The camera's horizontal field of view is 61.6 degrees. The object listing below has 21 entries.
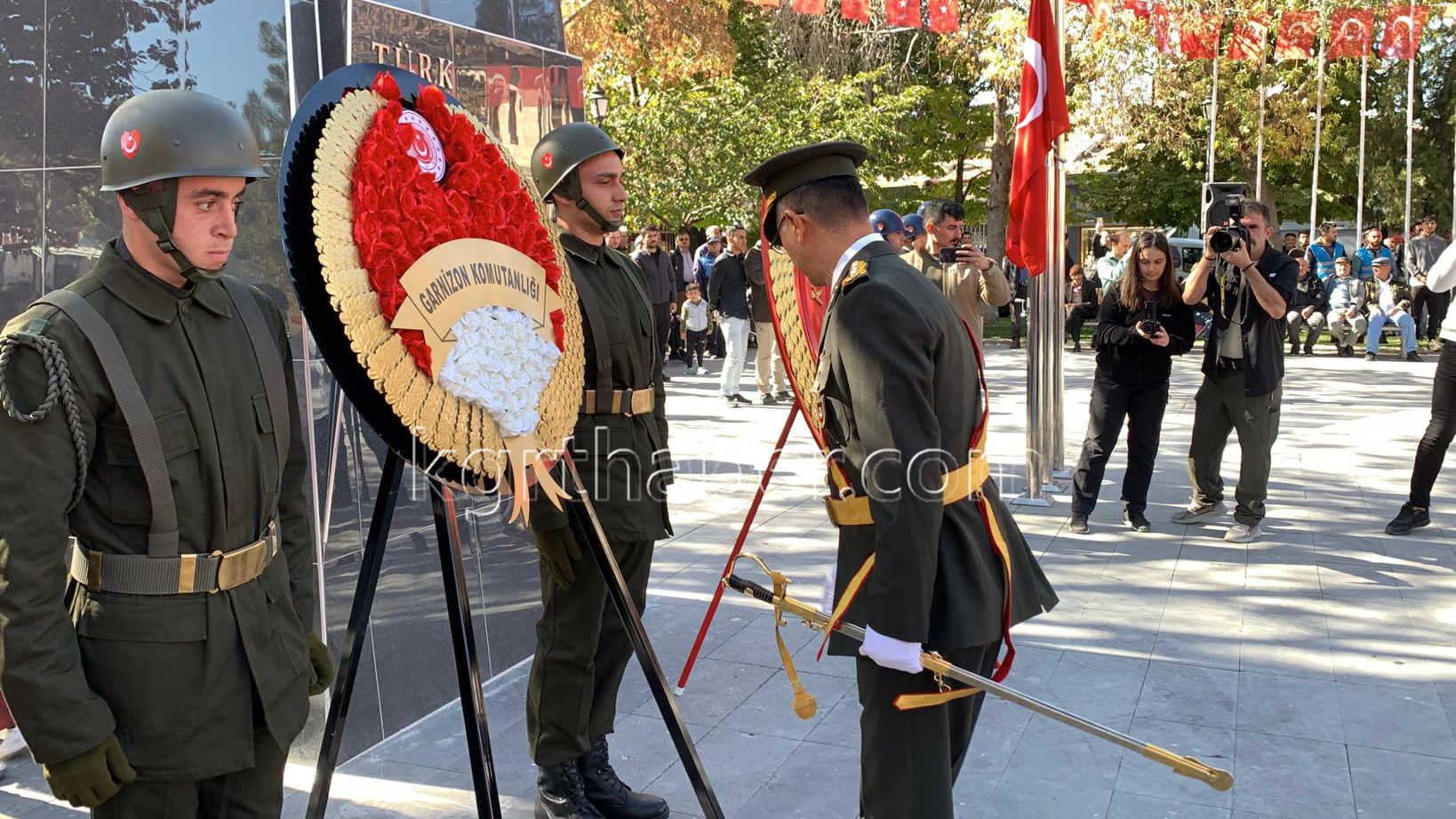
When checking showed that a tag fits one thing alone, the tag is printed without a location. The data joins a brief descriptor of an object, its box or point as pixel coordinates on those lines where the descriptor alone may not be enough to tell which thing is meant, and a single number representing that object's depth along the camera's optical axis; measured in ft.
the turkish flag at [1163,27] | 60.63
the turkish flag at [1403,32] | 68.85
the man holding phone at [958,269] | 24.54
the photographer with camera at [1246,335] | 22.70
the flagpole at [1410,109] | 69.05
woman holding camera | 23.89
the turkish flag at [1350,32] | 68.85
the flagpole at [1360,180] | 77.64
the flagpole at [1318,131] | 81.36
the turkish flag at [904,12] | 42.83
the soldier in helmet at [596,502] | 12.40
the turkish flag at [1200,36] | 66.03
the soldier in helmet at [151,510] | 7.22
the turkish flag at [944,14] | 40.09
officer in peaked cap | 8.61
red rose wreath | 8.98
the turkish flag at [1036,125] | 25.93
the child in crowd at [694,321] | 52.26
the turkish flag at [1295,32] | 68.80
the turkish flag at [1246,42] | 72.54
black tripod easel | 9.88
